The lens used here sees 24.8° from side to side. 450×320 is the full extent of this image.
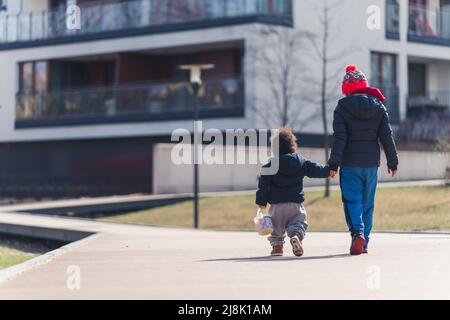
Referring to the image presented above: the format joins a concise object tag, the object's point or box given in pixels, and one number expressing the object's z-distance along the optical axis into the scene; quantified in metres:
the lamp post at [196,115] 22.48
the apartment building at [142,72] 33.84
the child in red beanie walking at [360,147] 10.88
